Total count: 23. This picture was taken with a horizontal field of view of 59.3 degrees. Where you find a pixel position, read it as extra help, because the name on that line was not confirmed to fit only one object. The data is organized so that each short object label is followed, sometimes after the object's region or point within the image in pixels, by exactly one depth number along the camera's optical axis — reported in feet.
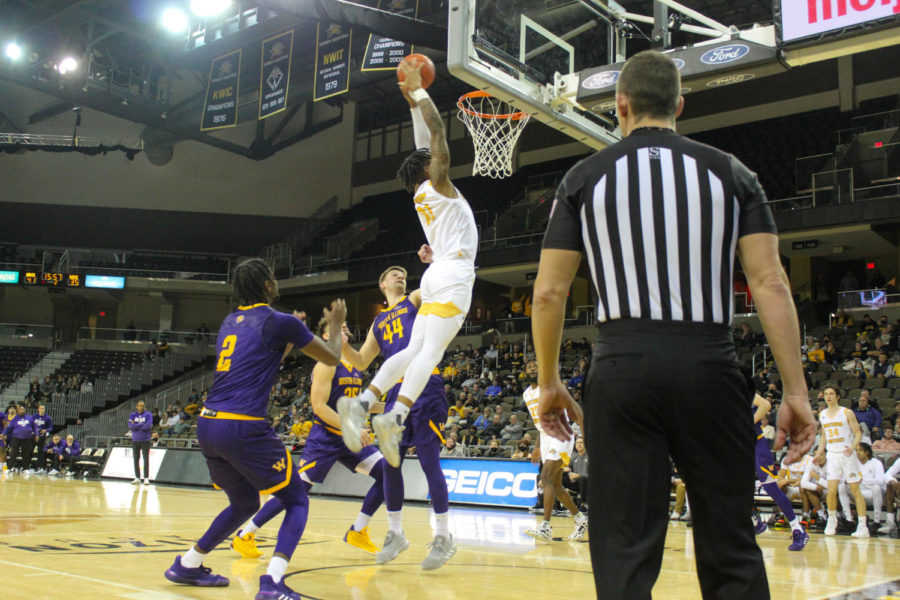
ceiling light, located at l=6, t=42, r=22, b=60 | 80.33
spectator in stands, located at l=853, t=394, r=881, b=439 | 40.32
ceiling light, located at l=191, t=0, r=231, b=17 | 73.46
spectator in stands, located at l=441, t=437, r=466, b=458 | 50.44
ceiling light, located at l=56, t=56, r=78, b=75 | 80.16
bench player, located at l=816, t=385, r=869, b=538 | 33.71
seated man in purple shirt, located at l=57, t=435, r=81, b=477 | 69.72
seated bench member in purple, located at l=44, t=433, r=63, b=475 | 70.54
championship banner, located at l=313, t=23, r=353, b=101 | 63.46
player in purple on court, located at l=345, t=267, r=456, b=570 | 18.66
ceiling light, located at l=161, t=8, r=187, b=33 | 75.46
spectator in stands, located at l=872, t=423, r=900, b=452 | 38.55
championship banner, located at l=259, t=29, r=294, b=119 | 68.64
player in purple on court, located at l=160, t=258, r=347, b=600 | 14.21
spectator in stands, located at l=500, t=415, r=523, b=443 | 52.13
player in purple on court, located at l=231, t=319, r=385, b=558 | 20.65
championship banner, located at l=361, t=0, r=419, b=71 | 57.67
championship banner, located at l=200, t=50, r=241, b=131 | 73.31
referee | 7.09
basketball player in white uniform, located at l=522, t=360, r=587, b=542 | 27.14
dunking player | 16.28
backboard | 25.59
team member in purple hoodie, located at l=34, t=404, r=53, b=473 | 67.51
